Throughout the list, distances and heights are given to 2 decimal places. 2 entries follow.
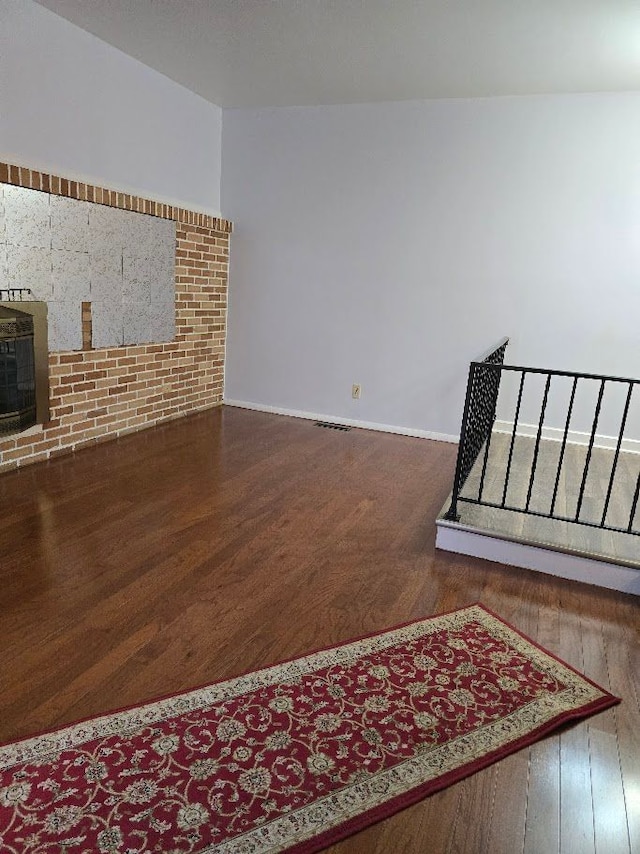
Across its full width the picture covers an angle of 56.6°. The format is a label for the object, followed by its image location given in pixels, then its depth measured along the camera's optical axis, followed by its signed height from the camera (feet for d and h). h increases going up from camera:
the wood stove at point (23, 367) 11.08 -1.69
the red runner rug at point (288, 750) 4.53 -3.95
